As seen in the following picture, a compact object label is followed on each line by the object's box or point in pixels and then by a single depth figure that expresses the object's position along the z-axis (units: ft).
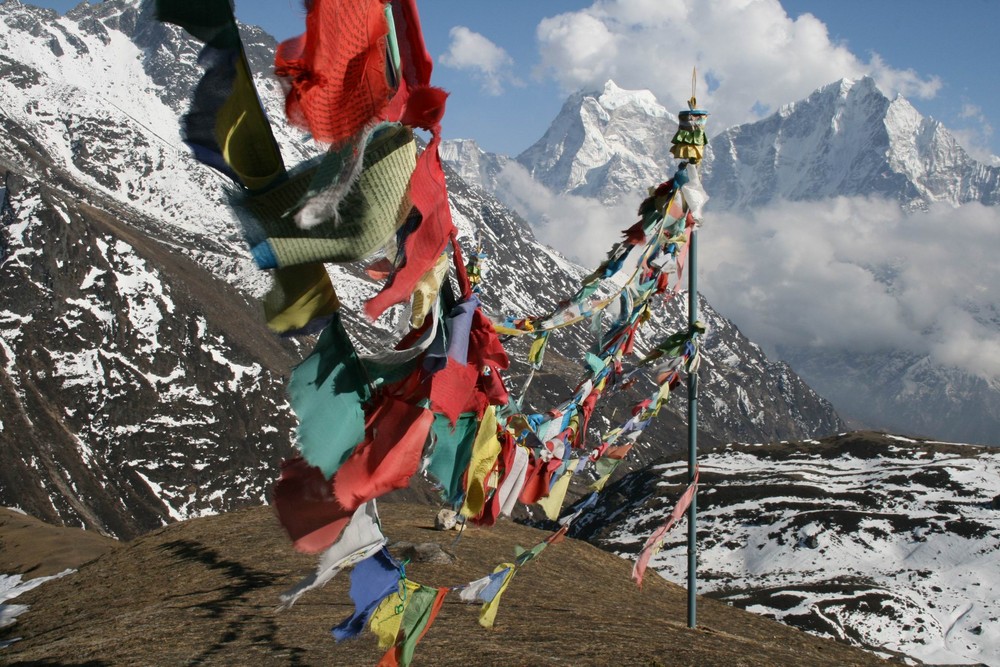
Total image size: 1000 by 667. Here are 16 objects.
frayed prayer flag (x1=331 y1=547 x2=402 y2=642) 19.75
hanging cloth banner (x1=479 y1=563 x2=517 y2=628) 26.30
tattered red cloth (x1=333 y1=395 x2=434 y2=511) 16.80
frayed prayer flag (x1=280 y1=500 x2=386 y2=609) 17.13
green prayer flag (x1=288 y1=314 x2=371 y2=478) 16.96
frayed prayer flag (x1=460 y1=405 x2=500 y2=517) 21.02
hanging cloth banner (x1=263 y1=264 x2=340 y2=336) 16.28
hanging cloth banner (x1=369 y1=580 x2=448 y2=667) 20.89
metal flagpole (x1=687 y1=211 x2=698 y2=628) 44.47
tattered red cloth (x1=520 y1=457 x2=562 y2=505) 28.53
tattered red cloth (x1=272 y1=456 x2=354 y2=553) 17.15
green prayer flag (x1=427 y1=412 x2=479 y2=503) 20.54
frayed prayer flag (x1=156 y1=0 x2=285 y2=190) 14.76
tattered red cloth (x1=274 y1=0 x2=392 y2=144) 14.61
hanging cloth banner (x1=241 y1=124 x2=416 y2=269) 14.75
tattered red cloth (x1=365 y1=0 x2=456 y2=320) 15.49
